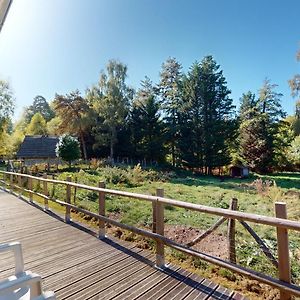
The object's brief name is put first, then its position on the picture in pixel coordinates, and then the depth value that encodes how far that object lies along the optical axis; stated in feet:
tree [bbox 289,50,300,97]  52.75
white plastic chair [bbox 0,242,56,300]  4.92
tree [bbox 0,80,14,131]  97.14
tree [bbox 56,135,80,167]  73.67
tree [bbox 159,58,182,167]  104.58
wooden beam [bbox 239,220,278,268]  10.92
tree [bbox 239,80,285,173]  95.76
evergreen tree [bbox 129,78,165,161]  102.27
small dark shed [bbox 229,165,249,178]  81.75
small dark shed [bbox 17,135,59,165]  87.61
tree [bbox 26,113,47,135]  136.26
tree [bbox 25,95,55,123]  176.14
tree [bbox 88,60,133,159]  103.24
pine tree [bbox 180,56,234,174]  96.58
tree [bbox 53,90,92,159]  102.63
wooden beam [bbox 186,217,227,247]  13.09
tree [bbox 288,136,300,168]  93.78
